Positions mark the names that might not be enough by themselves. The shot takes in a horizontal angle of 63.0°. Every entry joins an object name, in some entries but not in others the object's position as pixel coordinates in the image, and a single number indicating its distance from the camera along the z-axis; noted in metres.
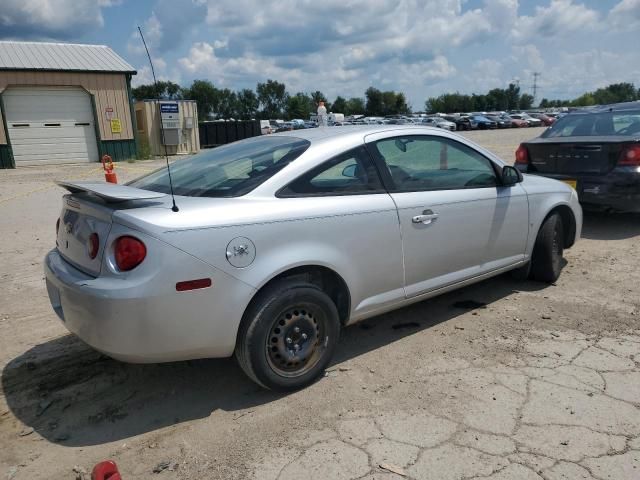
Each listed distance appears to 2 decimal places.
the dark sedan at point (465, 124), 46.50
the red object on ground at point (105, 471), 2.41
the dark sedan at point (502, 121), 48.53
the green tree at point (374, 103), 100.38
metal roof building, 18.56
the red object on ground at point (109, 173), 8.80
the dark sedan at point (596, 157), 6.32
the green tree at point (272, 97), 101.12
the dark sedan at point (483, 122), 46.69
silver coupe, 2.67
